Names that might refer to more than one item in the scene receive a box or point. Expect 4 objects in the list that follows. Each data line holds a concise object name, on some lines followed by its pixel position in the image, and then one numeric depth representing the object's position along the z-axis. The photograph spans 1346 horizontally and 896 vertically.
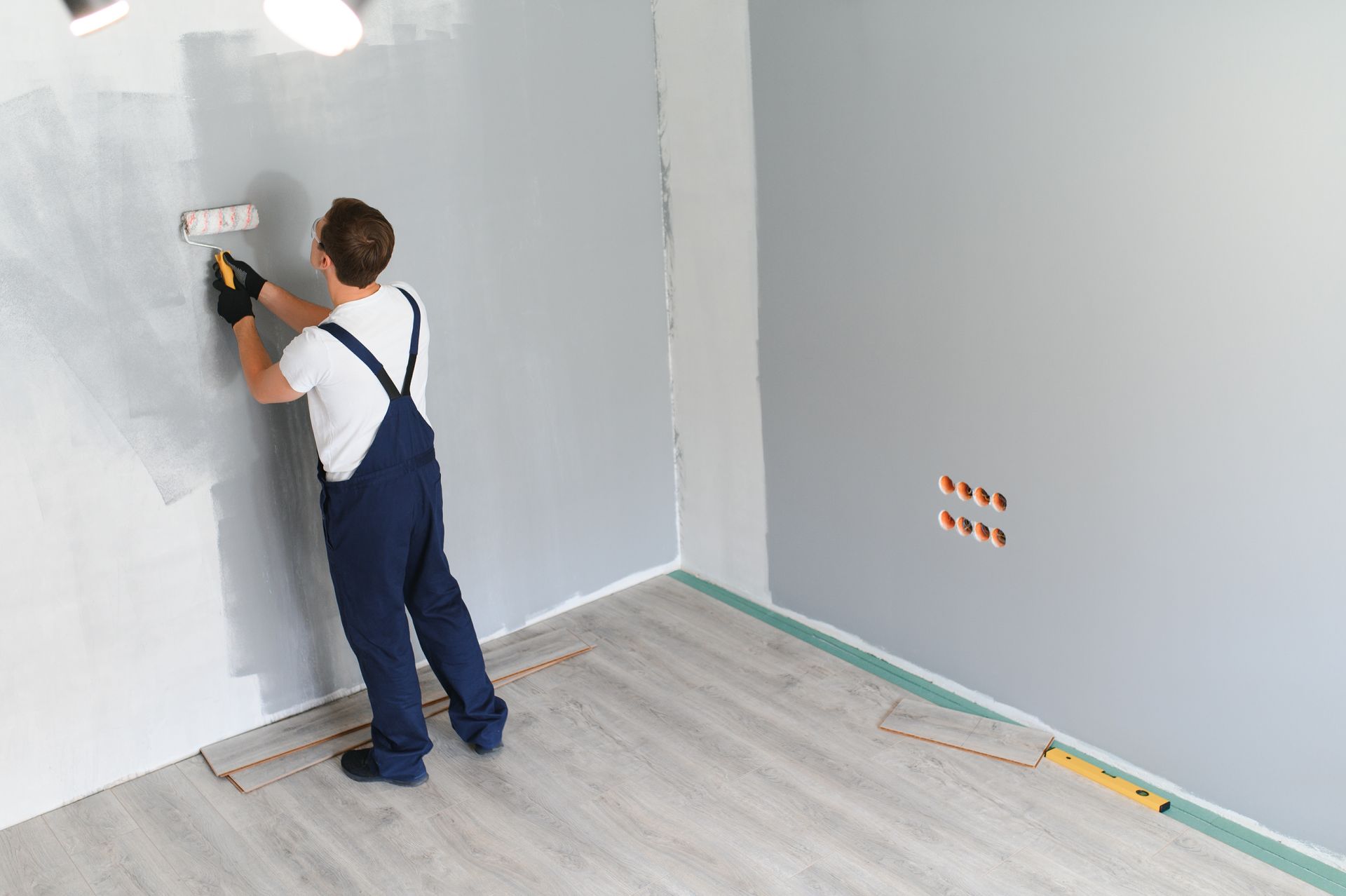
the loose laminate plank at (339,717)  3.02
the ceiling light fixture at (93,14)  2.58
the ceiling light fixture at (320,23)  2.88
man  2.58
